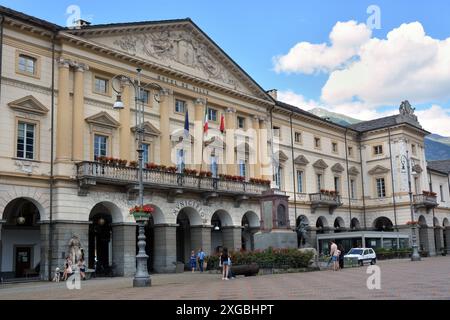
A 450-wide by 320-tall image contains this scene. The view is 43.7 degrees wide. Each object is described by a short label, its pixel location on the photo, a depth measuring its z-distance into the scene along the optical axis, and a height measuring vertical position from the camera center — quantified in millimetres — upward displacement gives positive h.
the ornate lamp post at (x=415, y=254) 46906 -1697
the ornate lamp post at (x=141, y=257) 23531 -624
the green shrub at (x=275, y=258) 31906 -1145
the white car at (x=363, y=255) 43031 -1506
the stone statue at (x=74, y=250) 32875 -353
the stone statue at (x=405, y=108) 66188 +14787
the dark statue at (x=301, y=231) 42556 +448
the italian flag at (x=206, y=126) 40422 +8124
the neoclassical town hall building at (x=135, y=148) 33125 +6614
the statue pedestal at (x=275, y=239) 35094 -101
